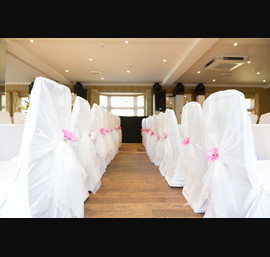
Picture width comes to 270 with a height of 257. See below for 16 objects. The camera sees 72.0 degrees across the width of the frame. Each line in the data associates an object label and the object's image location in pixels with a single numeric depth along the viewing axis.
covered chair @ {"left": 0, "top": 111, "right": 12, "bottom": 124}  2.88
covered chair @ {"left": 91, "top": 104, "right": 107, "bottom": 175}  2.45
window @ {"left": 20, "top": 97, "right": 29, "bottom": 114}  10.63
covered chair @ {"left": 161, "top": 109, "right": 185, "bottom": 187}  2.19
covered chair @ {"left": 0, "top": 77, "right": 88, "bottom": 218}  0.91
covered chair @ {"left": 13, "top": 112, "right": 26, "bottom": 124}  3.12
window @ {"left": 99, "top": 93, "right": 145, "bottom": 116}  11.42
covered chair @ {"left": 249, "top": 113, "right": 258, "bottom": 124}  3.57
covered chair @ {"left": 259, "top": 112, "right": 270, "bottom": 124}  3.41
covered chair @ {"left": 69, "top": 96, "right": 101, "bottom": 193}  1.77
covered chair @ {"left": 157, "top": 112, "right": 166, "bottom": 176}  2.75
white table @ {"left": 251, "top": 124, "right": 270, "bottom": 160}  1.83
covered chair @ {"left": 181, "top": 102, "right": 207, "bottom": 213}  1.63
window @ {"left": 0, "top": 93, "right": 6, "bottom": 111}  5.17
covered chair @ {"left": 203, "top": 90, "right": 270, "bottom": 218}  1.04
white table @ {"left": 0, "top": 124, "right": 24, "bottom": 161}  1.66
